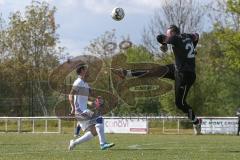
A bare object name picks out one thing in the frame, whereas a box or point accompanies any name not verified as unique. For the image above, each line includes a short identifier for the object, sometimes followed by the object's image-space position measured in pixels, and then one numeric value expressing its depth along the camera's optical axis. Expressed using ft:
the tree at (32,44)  232.12
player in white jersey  63.00
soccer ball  67.62
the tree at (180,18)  190.19
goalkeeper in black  56.67
